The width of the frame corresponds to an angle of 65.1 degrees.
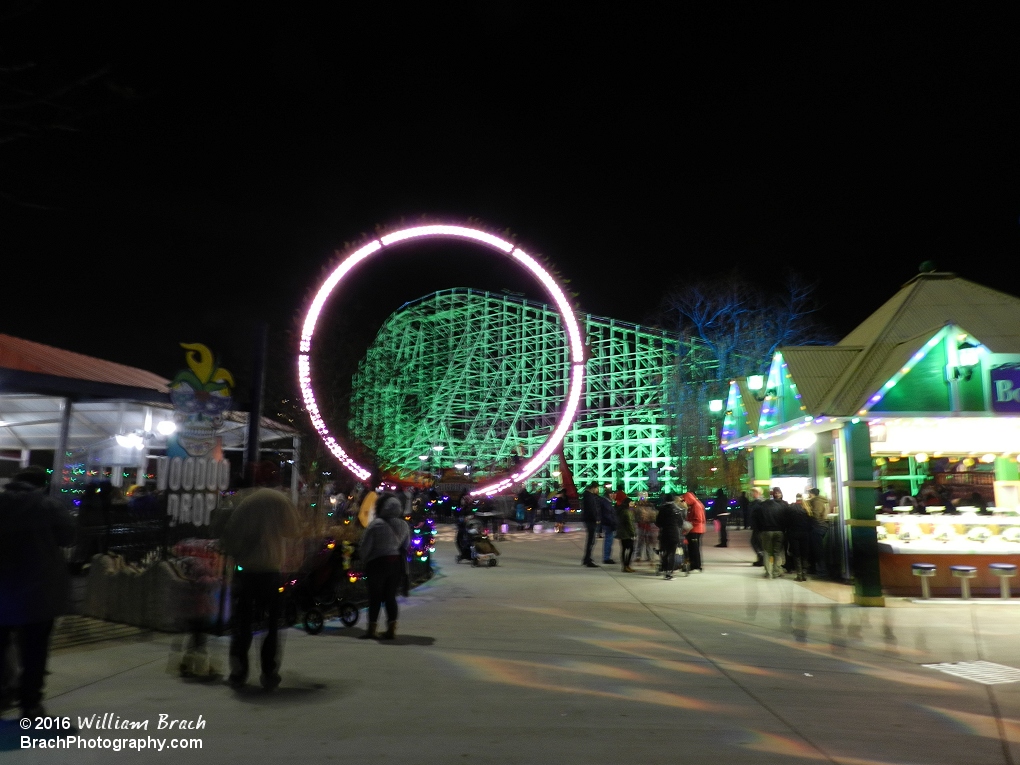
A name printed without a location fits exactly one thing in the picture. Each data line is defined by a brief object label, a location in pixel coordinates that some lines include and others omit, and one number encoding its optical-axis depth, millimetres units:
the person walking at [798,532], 13758
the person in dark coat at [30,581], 4609
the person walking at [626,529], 15102
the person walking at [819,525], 14391
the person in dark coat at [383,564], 7723
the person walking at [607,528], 16688
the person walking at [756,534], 15070
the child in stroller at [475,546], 15516
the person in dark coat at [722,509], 21297
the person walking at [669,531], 13821
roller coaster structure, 37438
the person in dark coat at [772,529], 13734
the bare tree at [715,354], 34844
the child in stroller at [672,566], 13789
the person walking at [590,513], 15750
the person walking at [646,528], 17312
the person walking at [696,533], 14898
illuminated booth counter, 11000
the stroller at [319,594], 8250
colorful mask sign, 8430
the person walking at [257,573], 5812
